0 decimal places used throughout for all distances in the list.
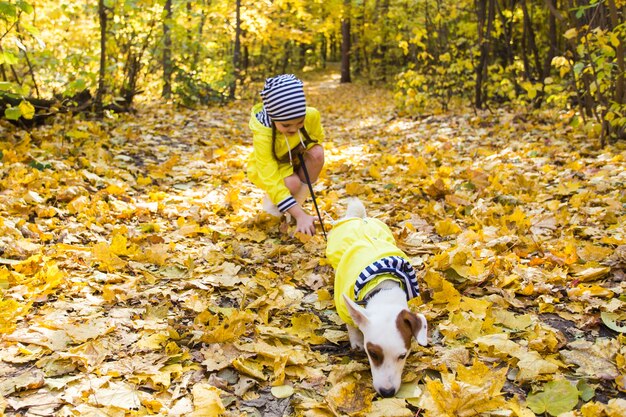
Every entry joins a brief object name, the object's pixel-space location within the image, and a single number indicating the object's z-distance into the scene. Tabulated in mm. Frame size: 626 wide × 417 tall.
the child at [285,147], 3518
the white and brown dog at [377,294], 1951
